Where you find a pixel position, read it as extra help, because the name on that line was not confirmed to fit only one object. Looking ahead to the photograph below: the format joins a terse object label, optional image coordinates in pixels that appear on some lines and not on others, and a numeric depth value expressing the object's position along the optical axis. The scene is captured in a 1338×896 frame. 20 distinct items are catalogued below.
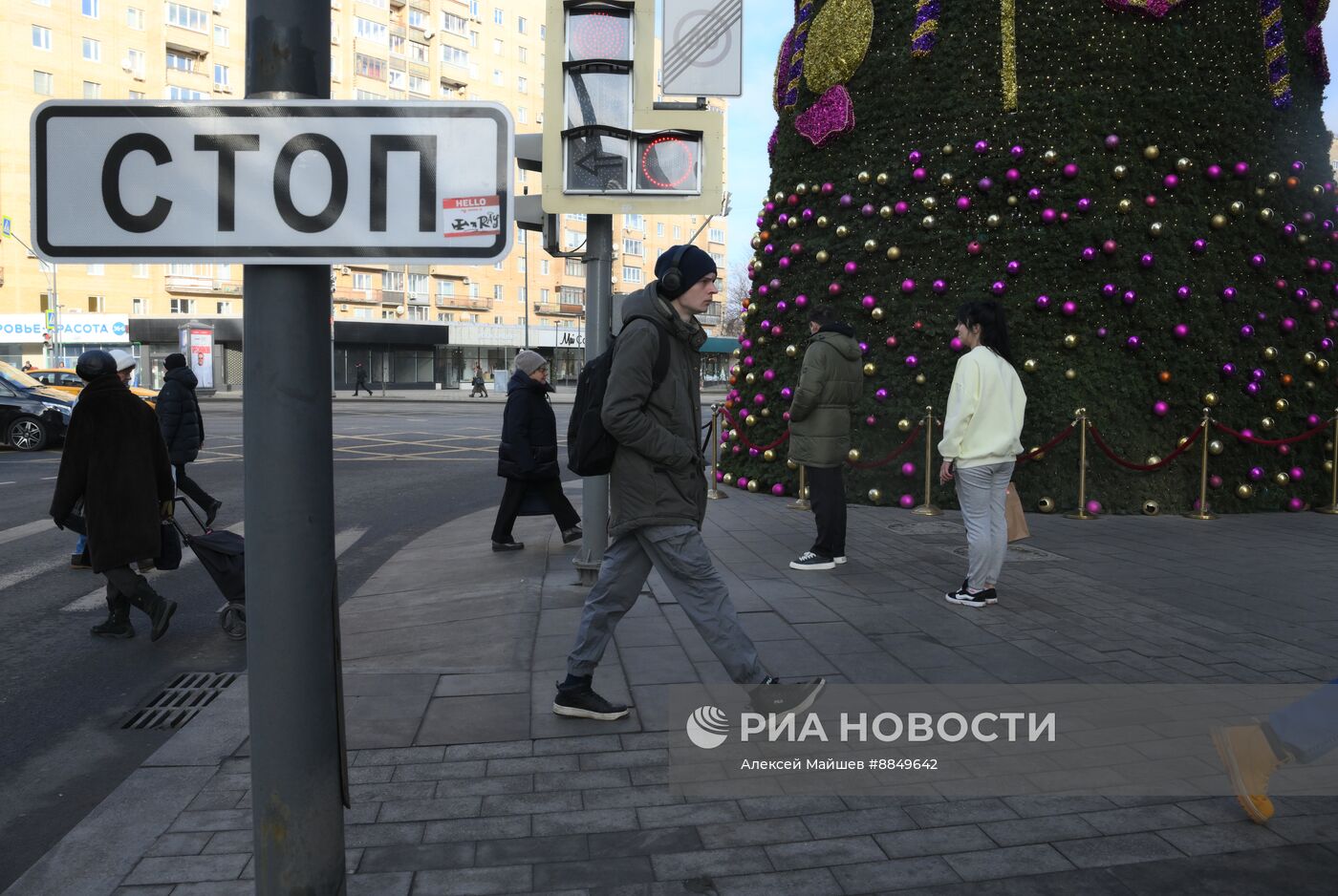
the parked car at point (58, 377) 23.30
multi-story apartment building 53.97
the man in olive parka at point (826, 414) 7.21
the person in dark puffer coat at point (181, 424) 9.66
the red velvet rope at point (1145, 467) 9.26
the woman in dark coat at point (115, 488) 5.68
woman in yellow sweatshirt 5.96
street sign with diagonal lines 6.34
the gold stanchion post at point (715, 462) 11.02
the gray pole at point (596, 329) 6.18
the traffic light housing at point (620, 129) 5.83
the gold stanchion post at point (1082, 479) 9.35
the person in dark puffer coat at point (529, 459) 8.20
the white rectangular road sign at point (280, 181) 2.04
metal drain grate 4.49
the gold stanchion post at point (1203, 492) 9.52
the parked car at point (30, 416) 17.47
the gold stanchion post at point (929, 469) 9.70
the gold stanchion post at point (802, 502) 10.19
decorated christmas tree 9.66
